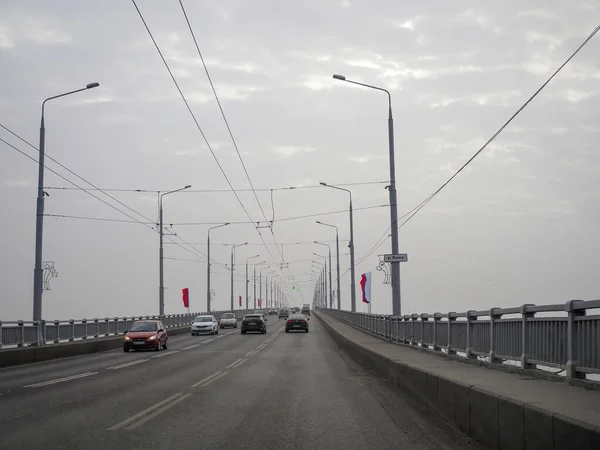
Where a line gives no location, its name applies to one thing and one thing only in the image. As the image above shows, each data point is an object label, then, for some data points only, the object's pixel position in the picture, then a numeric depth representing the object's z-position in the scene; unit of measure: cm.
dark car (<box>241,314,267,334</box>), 5388
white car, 5447
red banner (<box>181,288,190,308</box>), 6144
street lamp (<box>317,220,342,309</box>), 6950
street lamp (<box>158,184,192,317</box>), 4981
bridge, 842
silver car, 7131
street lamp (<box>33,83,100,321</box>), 2705
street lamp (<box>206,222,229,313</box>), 6956
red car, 3397
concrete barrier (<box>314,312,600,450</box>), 585
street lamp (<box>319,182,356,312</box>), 5312
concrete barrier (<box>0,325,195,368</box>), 2469
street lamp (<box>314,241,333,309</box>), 10189
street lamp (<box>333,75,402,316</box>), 2861
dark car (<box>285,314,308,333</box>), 5597
